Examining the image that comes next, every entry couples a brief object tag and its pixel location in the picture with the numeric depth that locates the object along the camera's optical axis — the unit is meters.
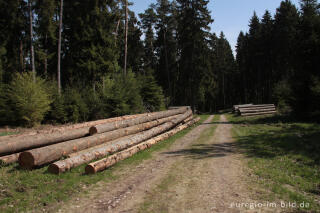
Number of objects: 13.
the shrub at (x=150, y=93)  26.23
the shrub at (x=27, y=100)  16.02
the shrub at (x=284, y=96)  18.78
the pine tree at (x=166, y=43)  40.84
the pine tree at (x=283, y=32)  37.09
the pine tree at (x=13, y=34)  25.45
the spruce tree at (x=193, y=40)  32.28
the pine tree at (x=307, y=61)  16.75
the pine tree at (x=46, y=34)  24.77
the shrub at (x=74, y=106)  18.55
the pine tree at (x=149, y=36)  41.72
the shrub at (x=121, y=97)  20.06
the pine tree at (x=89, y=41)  25.06
